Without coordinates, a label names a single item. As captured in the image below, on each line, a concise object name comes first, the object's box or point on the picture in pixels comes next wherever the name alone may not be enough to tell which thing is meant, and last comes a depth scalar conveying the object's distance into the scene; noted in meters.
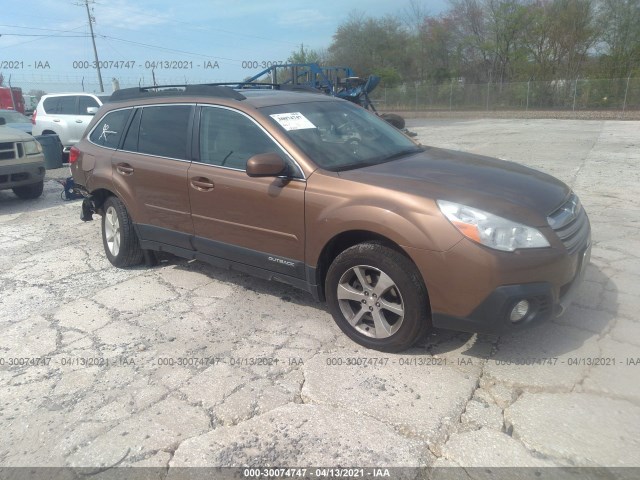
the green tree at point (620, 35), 30.55
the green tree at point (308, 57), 50.06
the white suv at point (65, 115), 13.18
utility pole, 44.47
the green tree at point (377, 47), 46.66
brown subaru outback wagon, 3.00
